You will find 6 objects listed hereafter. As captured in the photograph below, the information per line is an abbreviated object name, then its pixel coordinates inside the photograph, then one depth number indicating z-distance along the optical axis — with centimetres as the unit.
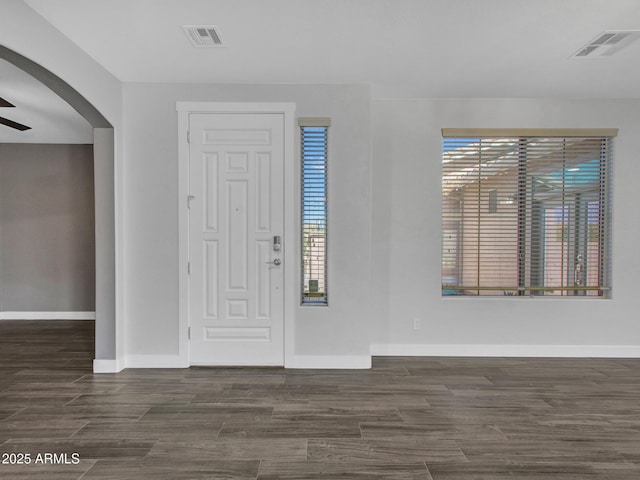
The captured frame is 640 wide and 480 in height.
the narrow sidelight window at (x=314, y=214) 363
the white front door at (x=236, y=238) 357
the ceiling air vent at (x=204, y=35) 258
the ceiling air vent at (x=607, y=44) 265
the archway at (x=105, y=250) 347
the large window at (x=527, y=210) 397
